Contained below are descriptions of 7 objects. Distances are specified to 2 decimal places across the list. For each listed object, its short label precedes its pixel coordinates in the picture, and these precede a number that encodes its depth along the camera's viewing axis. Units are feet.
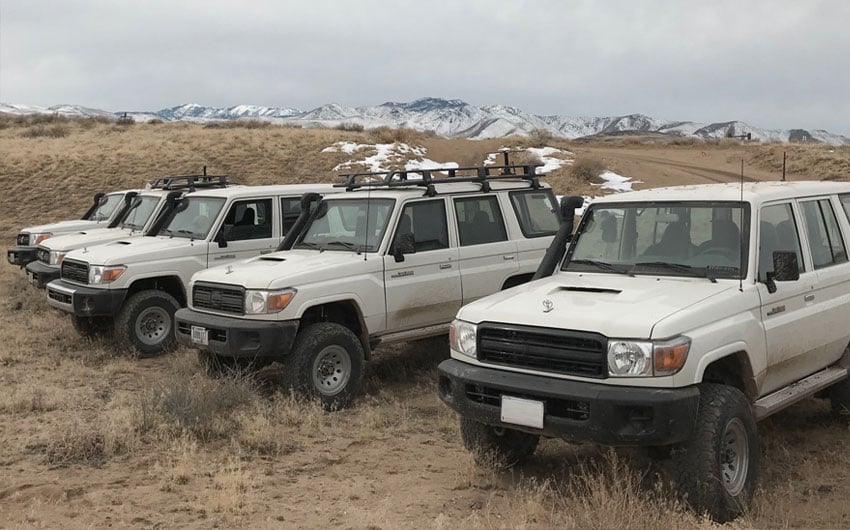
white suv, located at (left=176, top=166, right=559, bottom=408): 22.71
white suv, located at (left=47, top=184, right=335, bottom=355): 30.09
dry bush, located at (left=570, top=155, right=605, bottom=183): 89.66
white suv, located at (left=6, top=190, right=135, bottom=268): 45.65
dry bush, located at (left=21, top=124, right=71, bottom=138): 137.69
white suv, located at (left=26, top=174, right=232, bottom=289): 37.40
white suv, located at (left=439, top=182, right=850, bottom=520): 14.29
